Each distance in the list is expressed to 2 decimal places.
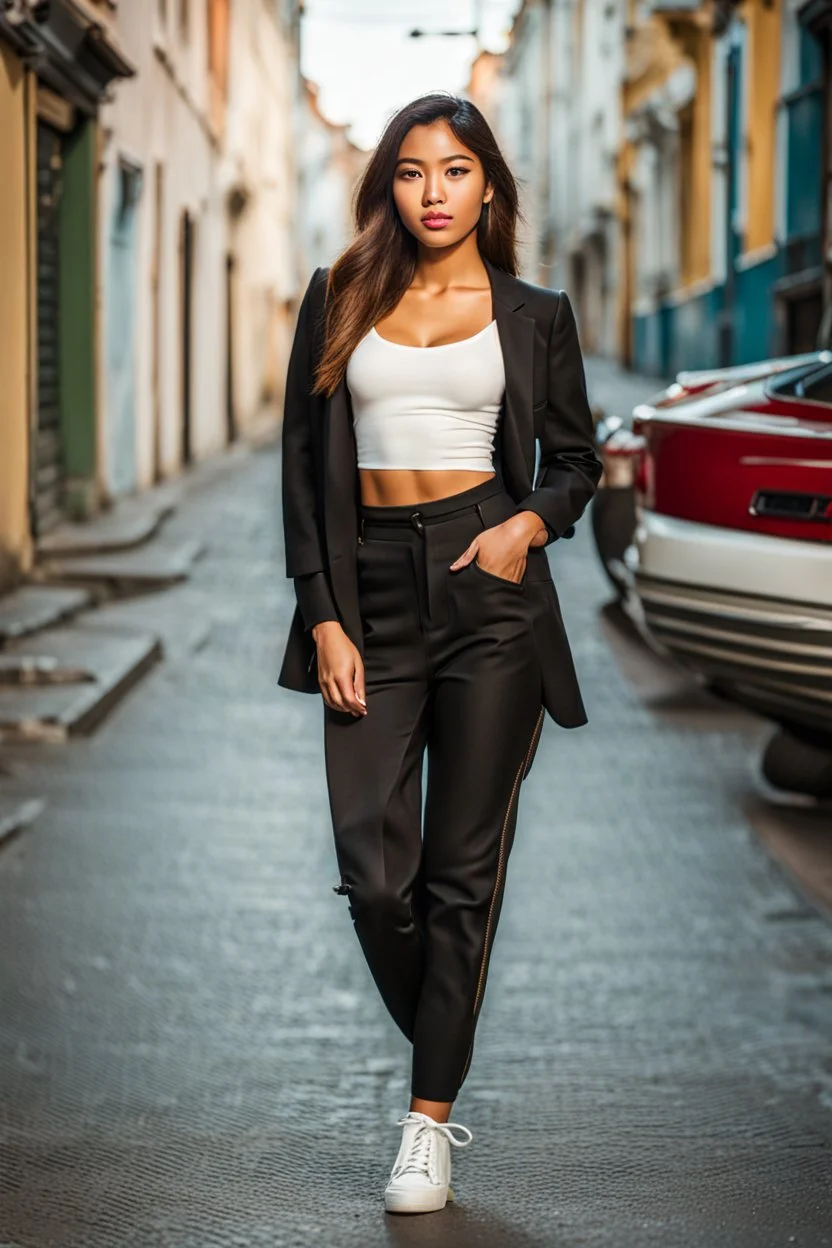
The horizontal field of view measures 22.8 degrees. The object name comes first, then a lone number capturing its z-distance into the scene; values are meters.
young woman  3.63
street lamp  40.11
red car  5.20
